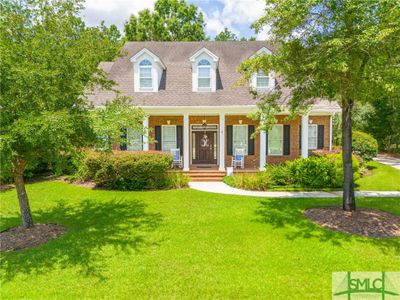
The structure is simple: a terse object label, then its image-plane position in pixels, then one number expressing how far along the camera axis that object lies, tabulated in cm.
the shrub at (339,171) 1340
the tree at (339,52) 713
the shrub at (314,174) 1346
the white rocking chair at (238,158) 1706
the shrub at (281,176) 1376
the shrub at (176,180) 1361
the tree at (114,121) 712
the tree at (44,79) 647
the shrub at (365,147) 1891
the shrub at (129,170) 1314
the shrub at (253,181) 1331
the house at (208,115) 1639
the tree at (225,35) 4184
